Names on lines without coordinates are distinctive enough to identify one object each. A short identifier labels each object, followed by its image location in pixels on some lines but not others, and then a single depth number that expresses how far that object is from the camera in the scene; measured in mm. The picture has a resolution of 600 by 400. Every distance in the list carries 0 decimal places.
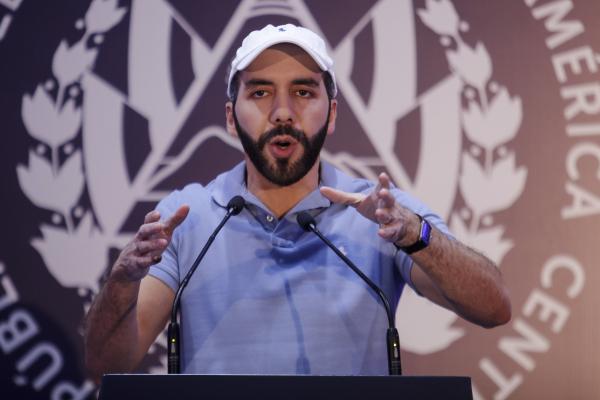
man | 4418
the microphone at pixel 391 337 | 4226
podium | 4037
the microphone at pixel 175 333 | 4239
